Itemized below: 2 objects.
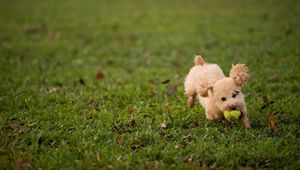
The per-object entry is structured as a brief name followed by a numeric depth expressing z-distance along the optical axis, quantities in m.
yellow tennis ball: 7.59
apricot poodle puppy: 7.69
